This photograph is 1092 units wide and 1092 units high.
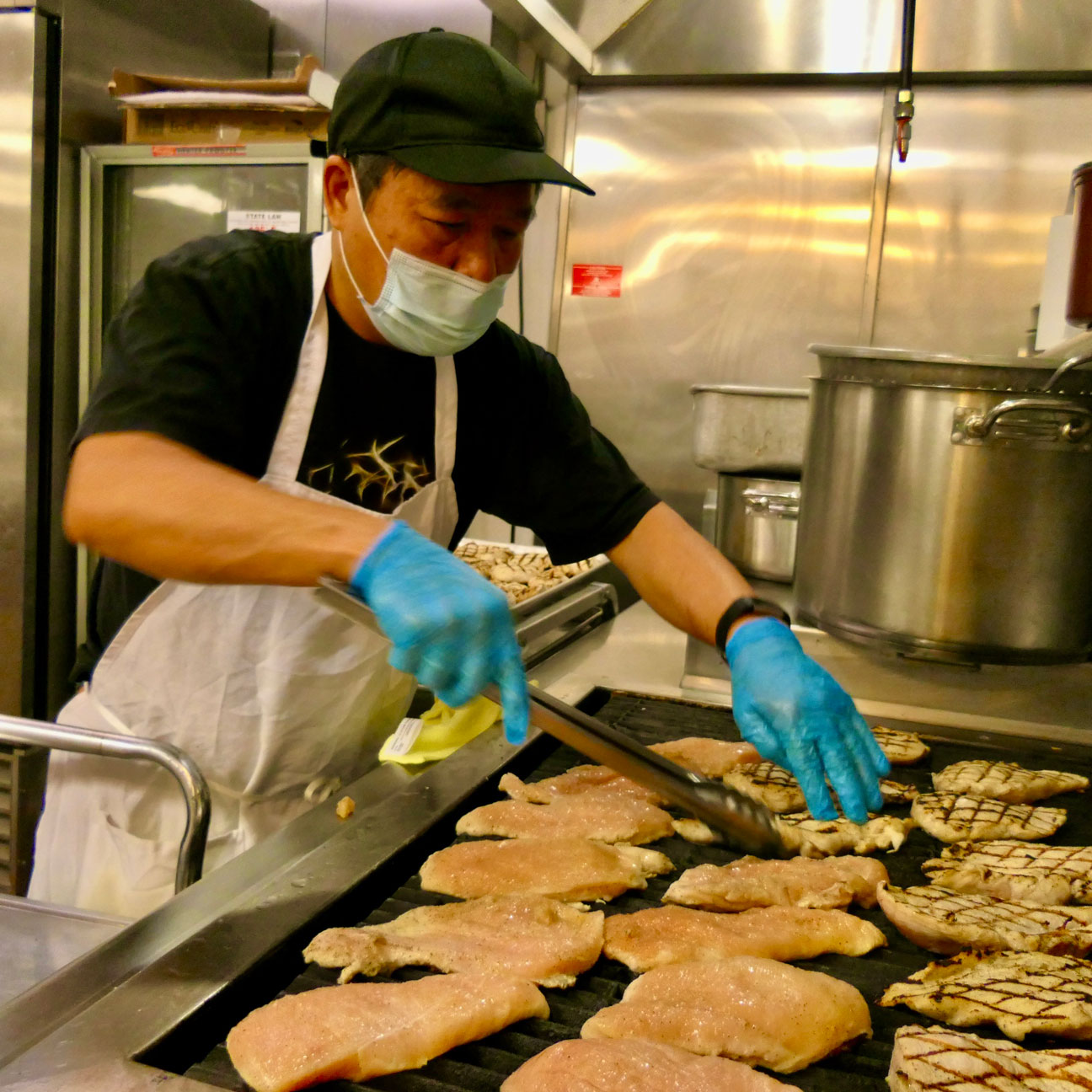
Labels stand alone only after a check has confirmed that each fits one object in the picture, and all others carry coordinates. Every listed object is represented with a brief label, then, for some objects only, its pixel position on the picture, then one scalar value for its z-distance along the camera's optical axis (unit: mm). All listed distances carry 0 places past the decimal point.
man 1259
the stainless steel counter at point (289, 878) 887
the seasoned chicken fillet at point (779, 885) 1298
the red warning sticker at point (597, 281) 3885
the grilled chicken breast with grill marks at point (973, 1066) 937
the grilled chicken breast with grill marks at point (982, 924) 1217
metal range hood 3232
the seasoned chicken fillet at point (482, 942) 1082
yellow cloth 1646
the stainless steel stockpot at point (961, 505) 1674
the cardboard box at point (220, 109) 3303
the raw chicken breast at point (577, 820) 1409
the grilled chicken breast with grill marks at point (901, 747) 1756
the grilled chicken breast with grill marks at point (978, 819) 1492
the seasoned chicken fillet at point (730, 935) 1166
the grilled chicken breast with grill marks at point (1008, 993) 1048
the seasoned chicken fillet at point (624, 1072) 913
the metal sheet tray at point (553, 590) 2406
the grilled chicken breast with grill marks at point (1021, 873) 1354
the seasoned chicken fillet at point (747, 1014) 1013
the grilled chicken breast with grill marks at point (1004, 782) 1620
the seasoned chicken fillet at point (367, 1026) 904
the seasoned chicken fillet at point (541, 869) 1269
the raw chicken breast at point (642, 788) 1532
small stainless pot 2463
